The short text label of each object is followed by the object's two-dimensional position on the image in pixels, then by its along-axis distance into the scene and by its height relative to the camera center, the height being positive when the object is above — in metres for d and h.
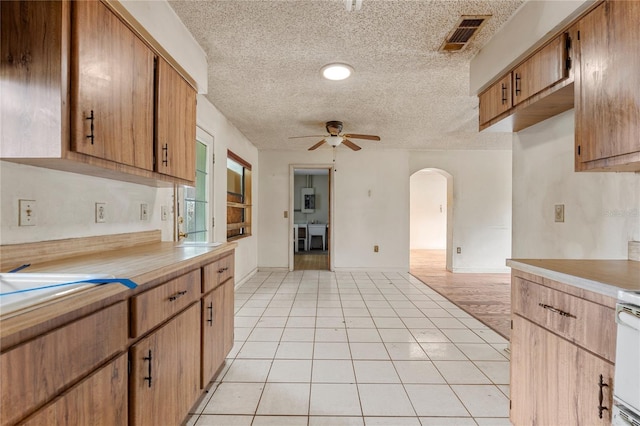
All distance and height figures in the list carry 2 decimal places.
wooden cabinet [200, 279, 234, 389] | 1.73 -0.75
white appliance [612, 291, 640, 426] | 0.88 -0.45
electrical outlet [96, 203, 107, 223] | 1.67 -0.01
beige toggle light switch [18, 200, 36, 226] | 1.23 -0.02
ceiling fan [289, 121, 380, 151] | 3.86 +0.98
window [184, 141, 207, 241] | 2.95 +0.07
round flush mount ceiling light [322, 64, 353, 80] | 2.46 +1.18
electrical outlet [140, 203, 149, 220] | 2.08 -0.01
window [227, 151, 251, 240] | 4.28 +0.22
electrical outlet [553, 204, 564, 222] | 2.04 +0.01
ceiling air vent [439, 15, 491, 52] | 1.89 +1.21
